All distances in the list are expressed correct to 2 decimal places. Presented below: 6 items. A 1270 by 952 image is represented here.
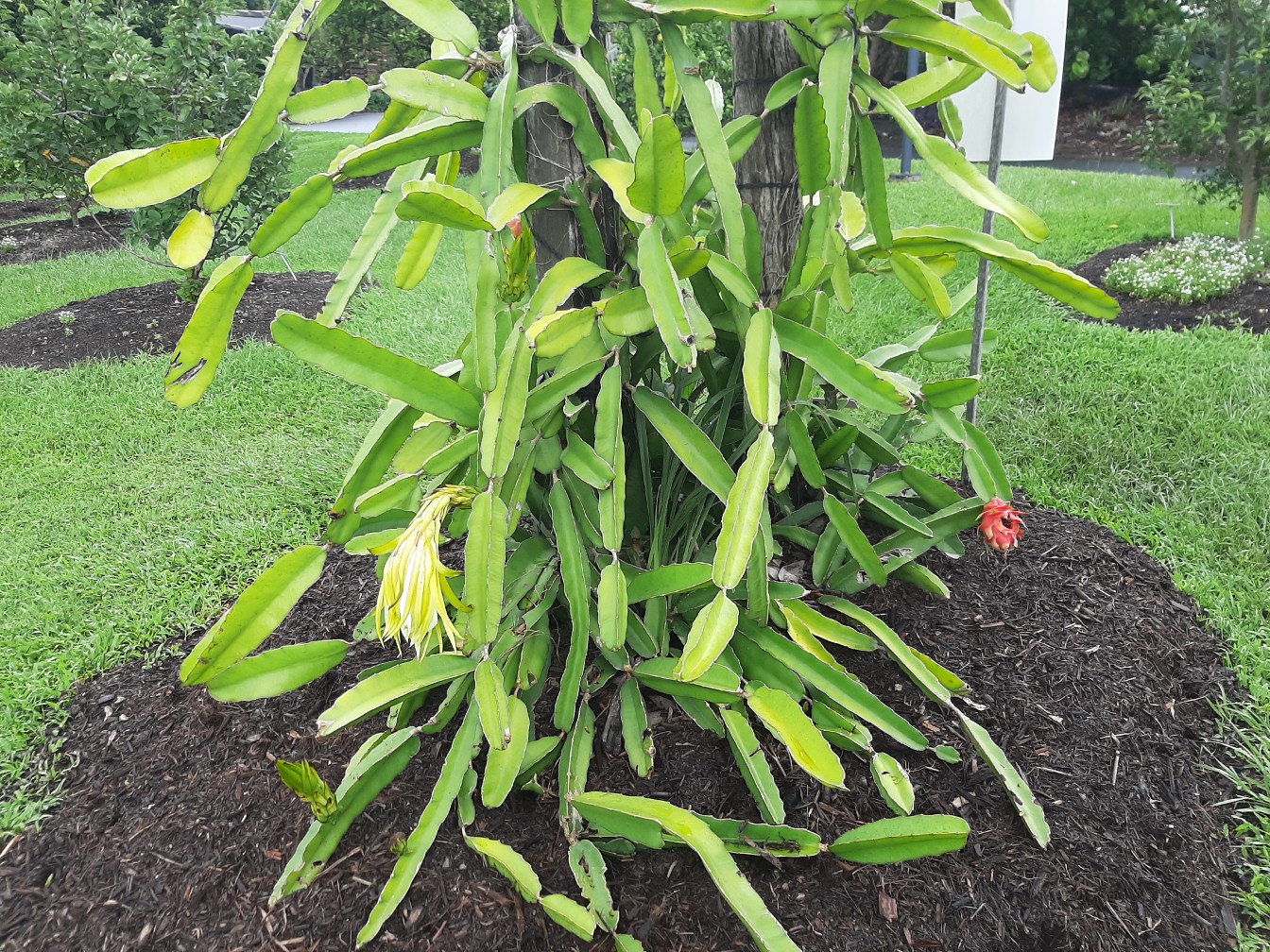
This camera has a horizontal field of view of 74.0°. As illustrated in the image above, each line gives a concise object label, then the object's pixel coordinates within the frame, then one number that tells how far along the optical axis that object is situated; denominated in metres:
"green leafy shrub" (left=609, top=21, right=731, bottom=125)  7.30
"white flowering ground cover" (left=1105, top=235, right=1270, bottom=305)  4.05
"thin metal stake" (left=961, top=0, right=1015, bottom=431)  2.17
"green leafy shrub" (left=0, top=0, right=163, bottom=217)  4.61
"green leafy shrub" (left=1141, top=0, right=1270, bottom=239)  4.42
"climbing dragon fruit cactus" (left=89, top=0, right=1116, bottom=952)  1.25
